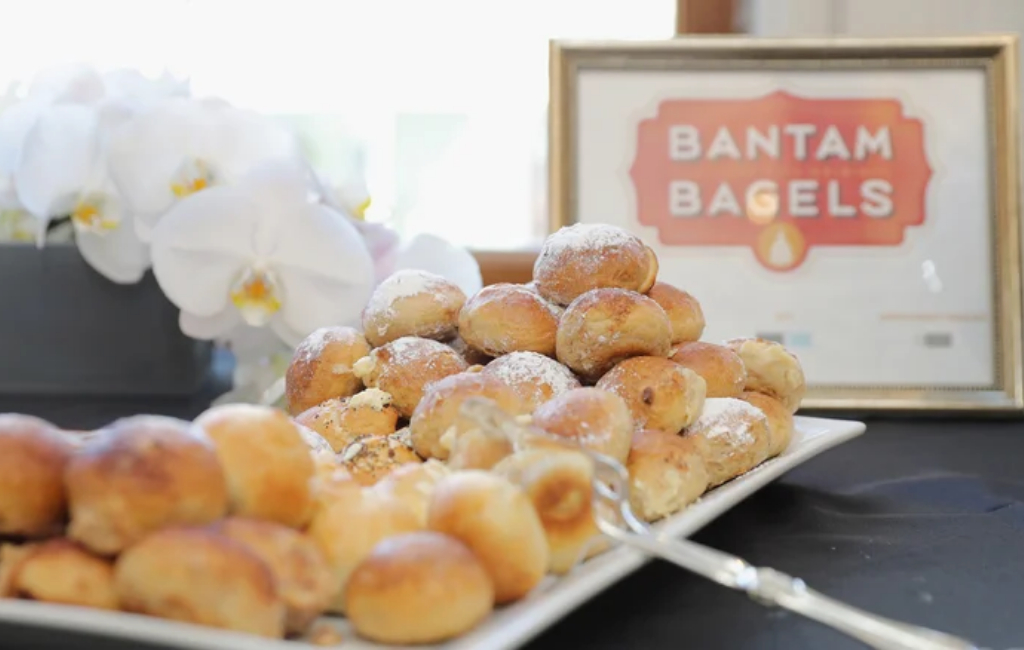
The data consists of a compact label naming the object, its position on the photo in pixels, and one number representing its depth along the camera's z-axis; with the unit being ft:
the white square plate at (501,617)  1.26
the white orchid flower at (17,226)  4.17
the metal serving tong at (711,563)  1.32
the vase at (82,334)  4.15
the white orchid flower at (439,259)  4.01
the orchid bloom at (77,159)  3.75
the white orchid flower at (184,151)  3.65
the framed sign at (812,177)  4.17
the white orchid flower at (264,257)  3.51
